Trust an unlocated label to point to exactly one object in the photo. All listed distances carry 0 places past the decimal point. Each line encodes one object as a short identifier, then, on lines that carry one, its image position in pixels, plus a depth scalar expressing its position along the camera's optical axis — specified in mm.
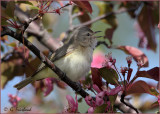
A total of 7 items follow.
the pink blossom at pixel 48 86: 5914
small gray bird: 5965
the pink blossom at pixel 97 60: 6275
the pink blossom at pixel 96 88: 3928
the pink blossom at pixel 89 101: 3721
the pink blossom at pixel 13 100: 5484
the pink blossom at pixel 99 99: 3564
